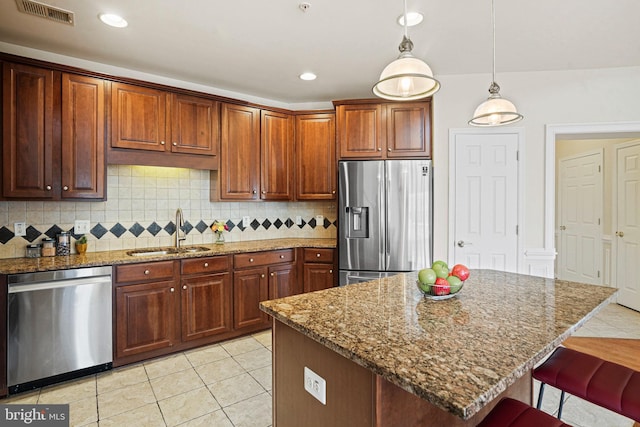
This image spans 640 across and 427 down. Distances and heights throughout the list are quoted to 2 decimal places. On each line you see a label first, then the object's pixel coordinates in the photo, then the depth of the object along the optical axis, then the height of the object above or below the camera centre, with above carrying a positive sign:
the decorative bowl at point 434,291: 1.56 -0.38
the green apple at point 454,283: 1.59 -0.34
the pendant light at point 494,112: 1.85 +0.57
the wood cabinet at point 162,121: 2.94 +0.83
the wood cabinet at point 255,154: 3.55 +0.62
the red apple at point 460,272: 1.68 -0.31
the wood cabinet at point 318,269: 3.72 -0.65
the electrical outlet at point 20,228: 2.77 -0.15
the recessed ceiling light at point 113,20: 2.30 +1.33
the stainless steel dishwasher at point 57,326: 2.31 -0.84
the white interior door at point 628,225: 4.18 -0.18
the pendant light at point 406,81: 1.46 +0.62
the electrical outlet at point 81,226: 3.02 -0.15
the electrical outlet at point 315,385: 1.23 -0.66
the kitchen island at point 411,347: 0.92 -0.43
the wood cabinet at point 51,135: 2.51 +0.59
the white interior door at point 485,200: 3.30 +0.10
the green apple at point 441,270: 1.60 -0.29
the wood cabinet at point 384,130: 3.51 +0.86
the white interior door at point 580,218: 4.86 -0.11
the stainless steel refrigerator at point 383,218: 3.39 -0.08
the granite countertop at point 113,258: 2.40 -0.39
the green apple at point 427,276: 1.55 -0.31
